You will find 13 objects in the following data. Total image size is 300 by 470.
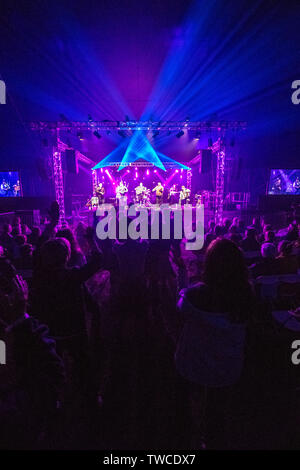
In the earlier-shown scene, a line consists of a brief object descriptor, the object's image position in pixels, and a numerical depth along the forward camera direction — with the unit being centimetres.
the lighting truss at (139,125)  1146
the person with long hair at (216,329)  158
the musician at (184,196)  1645
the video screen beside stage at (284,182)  1523
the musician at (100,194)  1631
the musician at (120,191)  1841
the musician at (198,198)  1670
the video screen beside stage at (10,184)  1423
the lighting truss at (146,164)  1867
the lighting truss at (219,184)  1273
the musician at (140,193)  1858
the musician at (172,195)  1748
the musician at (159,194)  1694
